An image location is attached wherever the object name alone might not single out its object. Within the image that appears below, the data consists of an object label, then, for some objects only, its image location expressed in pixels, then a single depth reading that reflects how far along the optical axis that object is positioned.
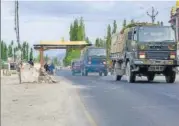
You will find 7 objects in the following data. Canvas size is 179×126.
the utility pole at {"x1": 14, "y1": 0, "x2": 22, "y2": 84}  56.32
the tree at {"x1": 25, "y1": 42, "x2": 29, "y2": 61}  120.77
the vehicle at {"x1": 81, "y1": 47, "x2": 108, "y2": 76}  52.18
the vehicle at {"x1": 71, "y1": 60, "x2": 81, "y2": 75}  60.67
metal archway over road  37.36
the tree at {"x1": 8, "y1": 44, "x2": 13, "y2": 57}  126.01
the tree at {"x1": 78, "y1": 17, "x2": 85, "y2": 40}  119.19
